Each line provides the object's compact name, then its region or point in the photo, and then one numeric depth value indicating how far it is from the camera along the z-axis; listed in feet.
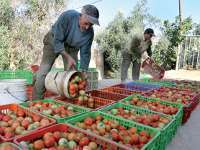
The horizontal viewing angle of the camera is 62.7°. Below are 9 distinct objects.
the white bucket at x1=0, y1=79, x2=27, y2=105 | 7.61
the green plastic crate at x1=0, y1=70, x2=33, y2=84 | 10.42
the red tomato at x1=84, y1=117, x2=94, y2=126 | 5.28
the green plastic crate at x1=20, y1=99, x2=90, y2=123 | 5.94
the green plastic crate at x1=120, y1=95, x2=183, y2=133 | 6.37
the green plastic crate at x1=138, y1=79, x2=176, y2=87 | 11.15
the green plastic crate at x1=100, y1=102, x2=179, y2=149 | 5.05
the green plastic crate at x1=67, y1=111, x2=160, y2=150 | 4.22
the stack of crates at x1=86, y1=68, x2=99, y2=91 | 11.48
